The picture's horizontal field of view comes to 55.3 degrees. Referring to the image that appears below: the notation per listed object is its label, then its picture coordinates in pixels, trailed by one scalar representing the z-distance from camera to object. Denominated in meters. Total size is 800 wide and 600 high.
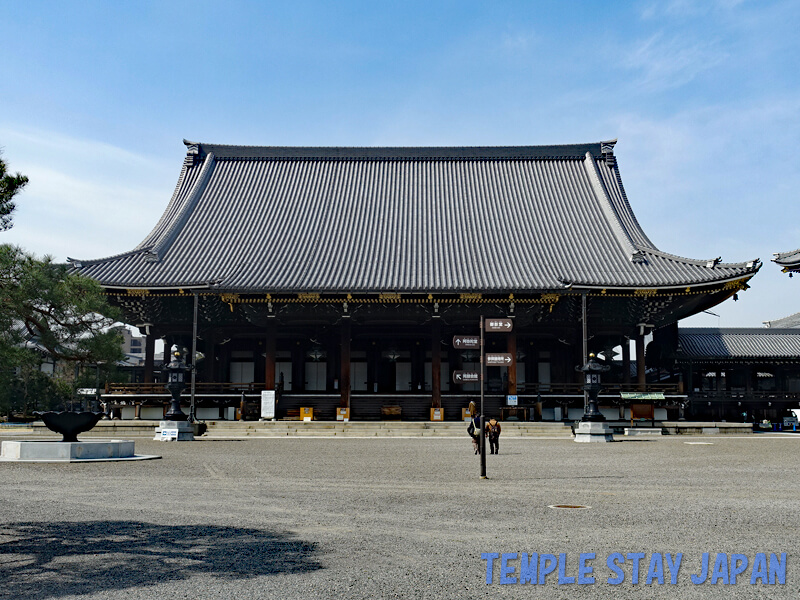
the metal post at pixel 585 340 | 29.49
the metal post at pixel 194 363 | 27.95
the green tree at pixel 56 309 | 26.59
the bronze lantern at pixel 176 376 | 27.06
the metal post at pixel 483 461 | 13.54
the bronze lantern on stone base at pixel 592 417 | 25.36
